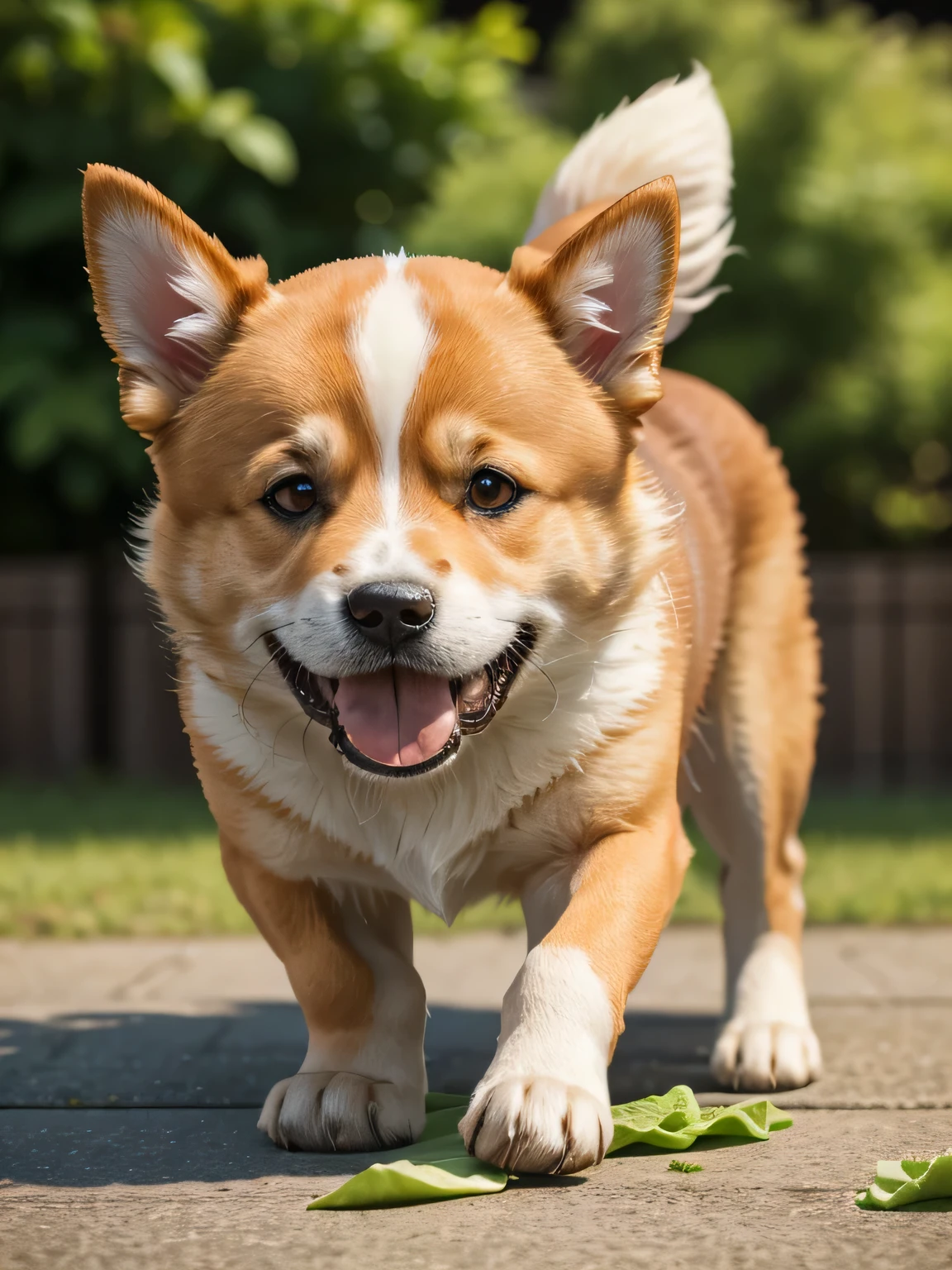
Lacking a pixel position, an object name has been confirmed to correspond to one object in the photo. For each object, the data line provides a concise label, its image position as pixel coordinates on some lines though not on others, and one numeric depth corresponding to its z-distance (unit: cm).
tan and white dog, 274
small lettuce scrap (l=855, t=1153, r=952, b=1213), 249
